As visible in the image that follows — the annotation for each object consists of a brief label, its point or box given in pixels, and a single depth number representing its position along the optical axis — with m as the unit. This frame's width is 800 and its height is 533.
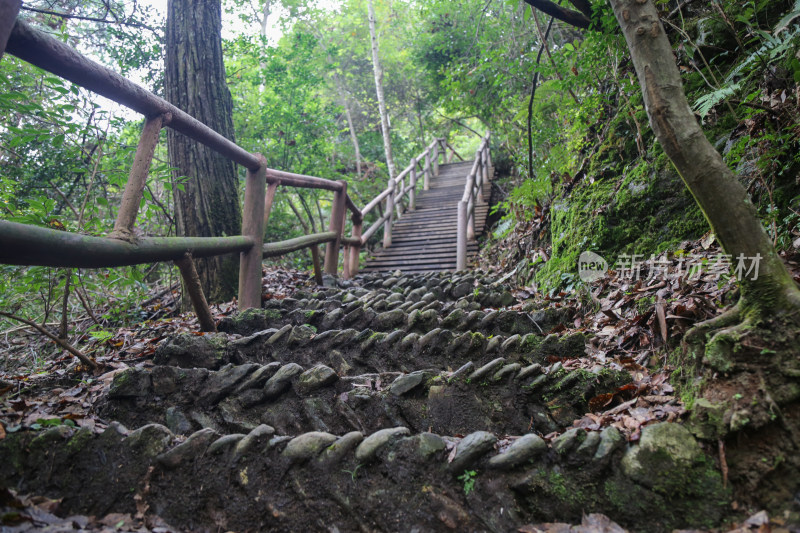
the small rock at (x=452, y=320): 2.75
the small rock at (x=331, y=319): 2.77
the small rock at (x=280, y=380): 1.80
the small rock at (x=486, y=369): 1.91
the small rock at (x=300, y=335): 2.31
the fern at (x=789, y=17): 2.11
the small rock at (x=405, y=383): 1.84
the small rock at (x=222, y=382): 1.78
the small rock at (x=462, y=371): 1.89
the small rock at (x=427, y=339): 2.34
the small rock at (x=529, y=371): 1.93
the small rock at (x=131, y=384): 1.73
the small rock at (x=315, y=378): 1.82
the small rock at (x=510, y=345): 2.34
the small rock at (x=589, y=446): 1.35
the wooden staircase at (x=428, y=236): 7.14
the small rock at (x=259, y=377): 1.81
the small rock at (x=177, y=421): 1.64
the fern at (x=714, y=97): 2.24
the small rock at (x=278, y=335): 2.30
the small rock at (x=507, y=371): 1.92
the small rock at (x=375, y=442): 1.39
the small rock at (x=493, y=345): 2.34
